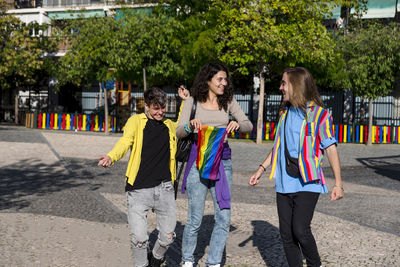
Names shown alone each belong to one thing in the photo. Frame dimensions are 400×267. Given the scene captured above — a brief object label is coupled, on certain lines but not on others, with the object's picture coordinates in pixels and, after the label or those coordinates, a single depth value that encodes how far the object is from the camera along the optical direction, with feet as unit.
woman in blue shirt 12.16
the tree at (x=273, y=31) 62.13
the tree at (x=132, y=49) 70.96
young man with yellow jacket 13.33
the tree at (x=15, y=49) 85.71
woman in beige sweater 13.65
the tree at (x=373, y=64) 67.36
